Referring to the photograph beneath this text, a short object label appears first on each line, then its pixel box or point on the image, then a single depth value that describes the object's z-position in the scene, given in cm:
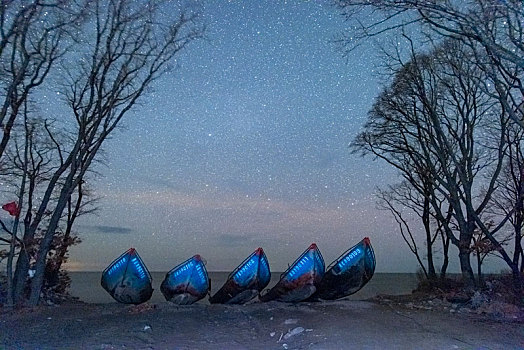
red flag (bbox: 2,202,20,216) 1783
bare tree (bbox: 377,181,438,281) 2614
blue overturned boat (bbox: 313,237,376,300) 1725
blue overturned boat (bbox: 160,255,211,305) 1736
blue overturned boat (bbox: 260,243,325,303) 1647
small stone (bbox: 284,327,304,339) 1085
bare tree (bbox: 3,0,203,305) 1845
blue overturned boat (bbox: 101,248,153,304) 1819
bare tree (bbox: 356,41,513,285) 1923
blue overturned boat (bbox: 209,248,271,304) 1730
